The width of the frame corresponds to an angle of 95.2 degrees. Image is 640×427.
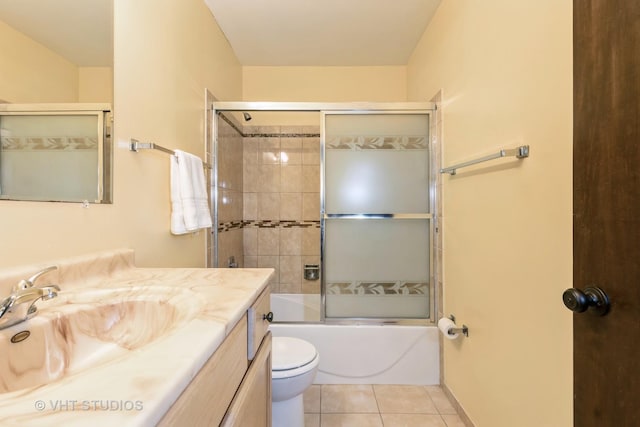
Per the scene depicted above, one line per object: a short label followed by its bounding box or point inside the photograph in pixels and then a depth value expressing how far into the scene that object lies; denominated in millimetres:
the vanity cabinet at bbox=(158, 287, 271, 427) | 454
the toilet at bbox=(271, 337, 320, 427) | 1285
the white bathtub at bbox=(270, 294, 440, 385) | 1896
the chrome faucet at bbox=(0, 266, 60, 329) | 545
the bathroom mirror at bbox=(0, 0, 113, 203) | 710
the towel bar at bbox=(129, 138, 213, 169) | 1154
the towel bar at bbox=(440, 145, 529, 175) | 1038
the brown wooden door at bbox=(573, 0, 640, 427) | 548
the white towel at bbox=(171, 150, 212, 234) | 1415
